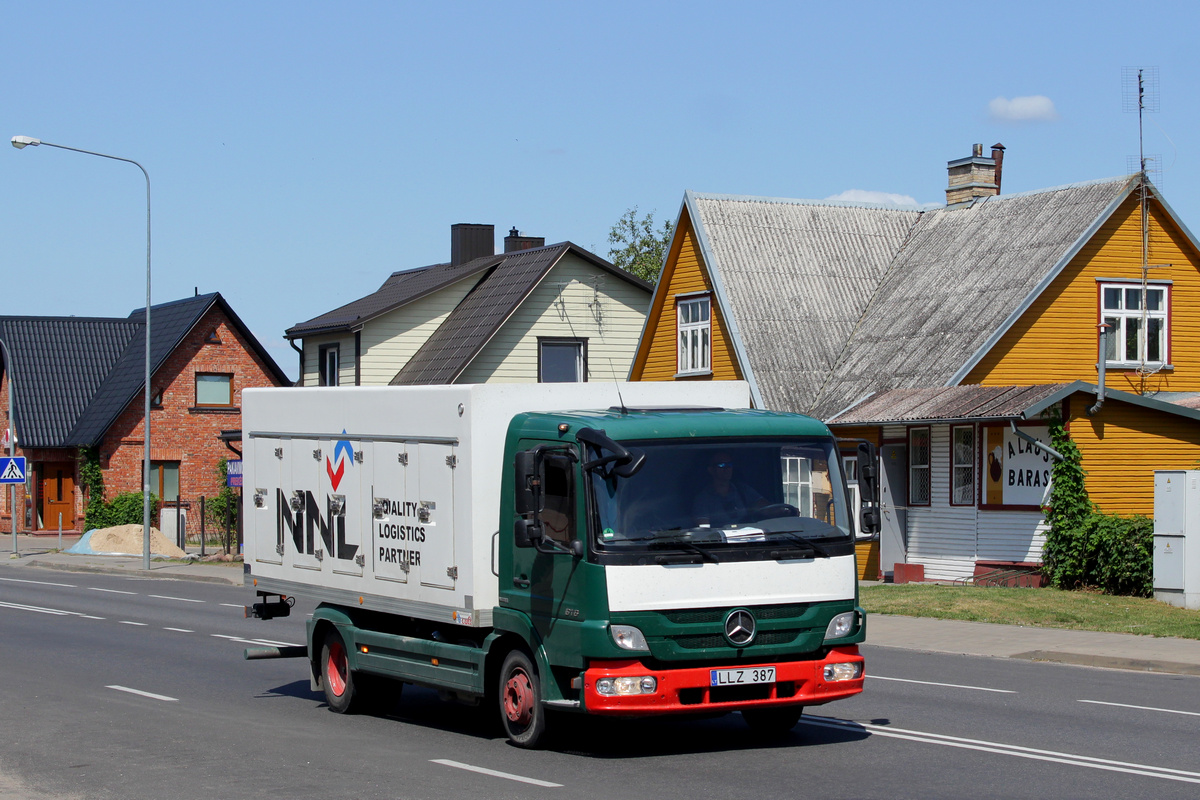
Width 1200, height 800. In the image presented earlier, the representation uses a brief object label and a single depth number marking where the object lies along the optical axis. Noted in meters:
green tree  74.19
